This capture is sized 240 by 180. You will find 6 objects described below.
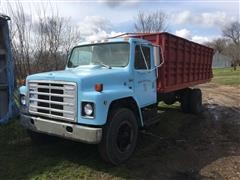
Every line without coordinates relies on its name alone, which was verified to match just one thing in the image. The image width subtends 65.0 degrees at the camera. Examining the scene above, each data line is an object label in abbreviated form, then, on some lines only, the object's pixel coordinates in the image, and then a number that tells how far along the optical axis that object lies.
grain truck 3.15
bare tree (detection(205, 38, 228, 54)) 49.93
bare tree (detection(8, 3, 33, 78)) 6.34
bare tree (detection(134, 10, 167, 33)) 17.59
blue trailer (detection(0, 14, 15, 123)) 4.86
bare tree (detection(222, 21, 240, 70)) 49.38
